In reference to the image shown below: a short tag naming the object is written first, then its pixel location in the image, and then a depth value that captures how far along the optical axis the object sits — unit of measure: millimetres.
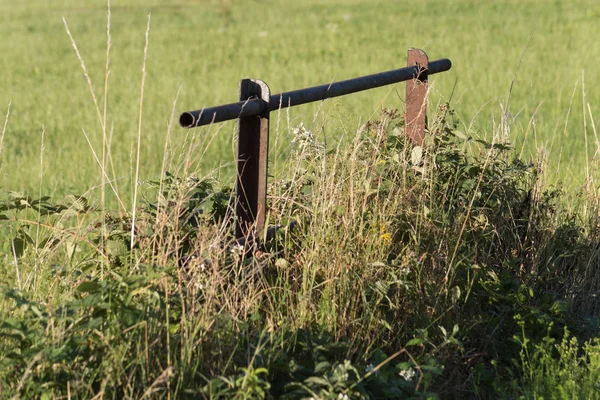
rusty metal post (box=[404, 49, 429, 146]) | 8797
